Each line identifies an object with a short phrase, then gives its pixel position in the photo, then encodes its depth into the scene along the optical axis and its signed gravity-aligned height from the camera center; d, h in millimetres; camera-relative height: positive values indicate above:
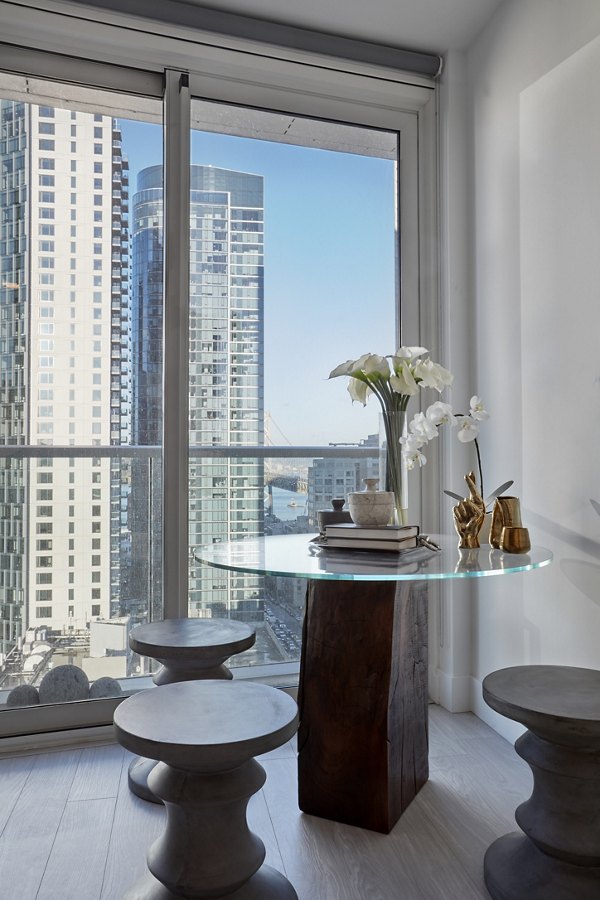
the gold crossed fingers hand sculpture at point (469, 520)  1924 -182
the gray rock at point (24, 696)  2311 -813
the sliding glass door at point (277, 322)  2539 +521
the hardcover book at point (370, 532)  1697 -191
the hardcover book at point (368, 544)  1691 -220
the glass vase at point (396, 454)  1921 +7
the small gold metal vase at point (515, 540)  1808 -223
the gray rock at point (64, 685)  2348 -793
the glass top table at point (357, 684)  1718 -594
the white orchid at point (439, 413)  1966 +125
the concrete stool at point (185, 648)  1820 -514
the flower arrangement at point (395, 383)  1864 +206
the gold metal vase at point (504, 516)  1874 -165
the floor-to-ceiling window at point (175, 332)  2355 +462
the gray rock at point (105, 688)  2398 -817
